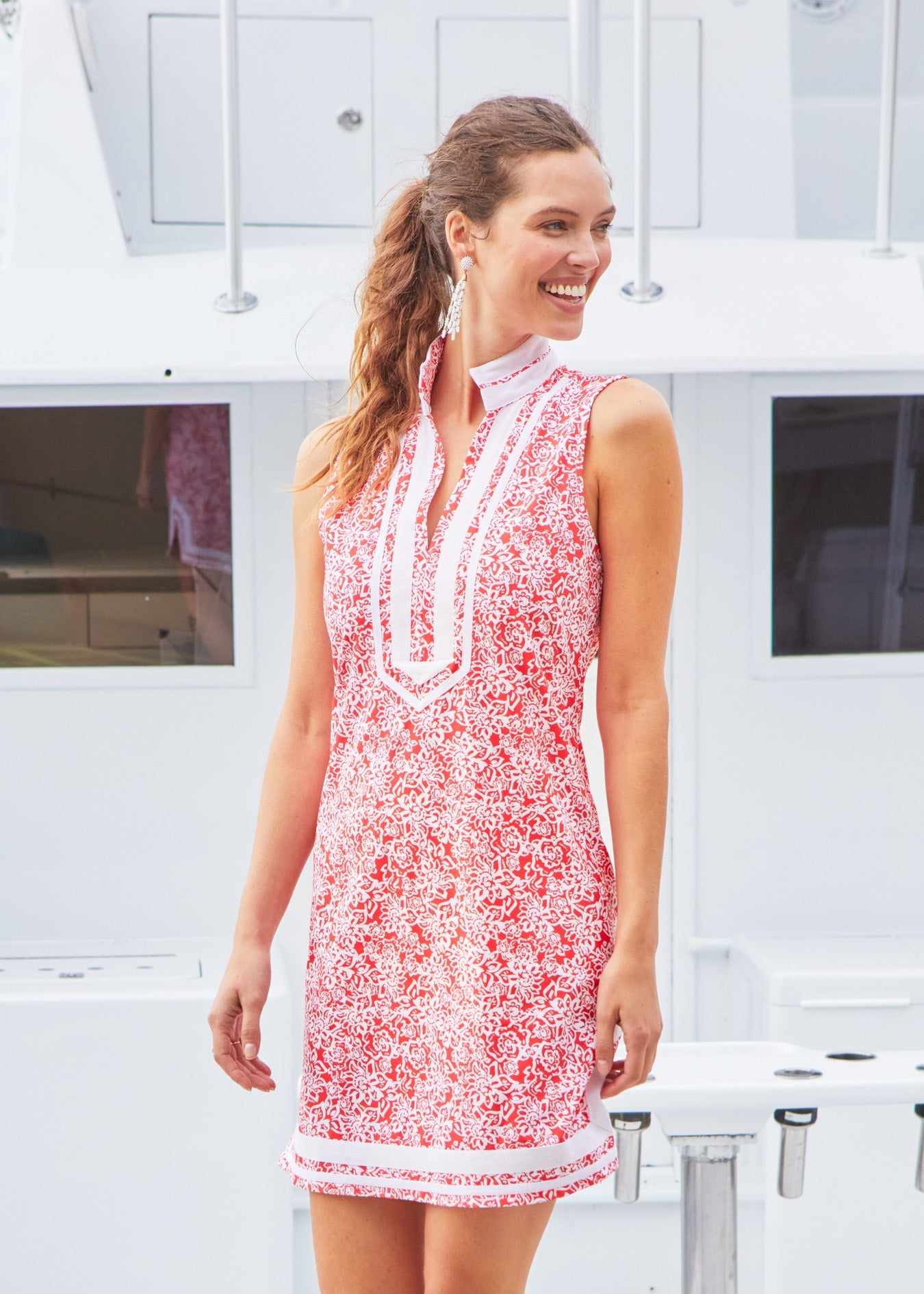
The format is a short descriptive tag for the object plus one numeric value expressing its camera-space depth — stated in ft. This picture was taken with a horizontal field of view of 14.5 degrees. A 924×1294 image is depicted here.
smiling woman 12.16
